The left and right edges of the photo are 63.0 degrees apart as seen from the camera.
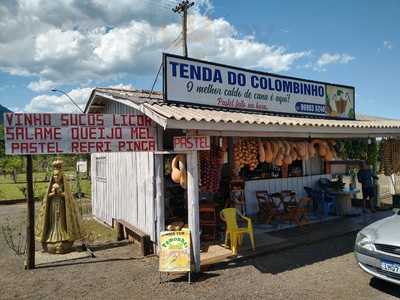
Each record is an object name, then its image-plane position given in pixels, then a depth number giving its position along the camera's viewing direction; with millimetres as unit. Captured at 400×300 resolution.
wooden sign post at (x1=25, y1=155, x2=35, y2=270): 6420
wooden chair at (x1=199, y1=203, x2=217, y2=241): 7805
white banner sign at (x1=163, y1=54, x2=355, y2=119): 7258
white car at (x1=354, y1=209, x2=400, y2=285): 4621
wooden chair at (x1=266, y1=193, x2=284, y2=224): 8898
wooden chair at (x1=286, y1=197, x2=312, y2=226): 8727
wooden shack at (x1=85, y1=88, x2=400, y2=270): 6047
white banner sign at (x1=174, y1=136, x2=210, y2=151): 5930
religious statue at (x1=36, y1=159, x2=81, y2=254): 7703
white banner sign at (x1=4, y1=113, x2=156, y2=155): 5785
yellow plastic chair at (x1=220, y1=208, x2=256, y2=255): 6742
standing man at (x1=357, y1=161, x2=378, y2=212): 10578
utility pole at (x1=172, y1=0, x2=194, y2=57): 18422
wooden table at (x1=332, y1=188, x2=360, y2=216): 10133
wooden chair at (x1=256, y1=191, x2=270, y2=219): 9070
